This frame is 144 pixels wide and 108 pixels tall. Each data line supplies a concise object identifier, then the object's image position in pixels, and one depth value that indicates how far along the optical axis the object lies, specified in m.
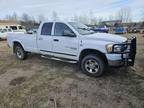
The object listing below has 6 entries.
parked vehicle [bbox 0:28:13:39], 12.51
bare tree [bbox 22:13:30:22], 50.82
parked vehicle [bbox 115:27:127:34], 20.04
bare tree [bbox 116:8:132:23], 44.55
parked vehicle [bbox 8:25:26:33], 15.83
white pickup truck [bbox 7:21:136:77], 3.23
